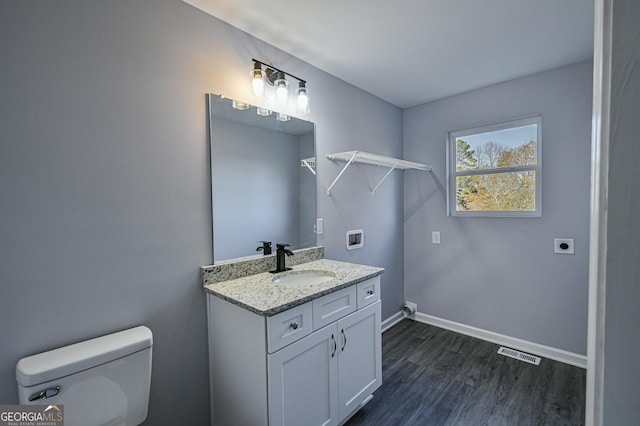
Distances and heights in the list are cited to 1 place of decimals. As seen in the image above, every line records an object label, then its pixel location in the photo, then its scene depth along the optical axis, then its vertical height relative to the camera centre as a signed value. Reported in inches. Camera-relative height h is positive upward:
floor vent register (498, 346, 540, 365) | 94.8 -52.8
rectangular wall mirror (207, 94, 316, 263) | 67.2 +6.7
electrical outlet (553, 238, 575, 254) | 92.2 -14.7
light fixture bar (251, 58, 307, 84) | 71.6 +36.4
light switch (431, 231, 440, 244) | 120.2 -14.8
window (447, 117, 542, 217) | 100.1 +12.1
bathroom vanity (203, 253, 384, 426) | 52.6 -30.2
